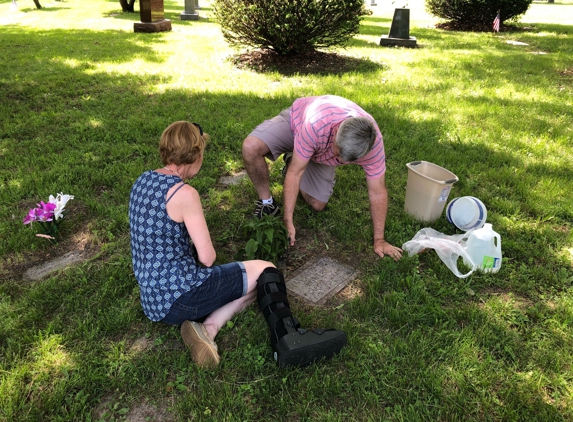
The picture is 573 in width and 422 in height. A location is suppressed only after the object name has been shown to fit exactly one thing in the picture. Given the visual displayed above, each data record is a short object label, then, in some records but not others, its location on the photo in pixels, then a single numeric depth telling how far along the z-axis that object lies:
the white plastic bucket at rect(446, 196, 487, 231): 2.95
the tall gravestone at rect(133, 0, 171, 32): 10.67
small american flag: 11.37
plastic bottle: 2.64
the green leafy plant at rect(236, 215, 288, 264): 2.66
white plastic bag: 2.69
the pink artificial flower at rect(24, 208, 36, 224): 2.78
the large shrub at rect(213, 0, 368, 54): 6.66
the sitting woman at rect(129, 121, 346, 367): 1.97
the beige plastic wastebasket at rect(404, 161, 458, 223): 3.00
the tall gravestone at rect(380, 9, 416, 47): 9.45
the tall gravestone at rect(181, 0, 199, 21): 13.83
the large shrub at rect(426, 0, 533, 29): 12.12
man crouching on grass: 2.43
